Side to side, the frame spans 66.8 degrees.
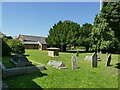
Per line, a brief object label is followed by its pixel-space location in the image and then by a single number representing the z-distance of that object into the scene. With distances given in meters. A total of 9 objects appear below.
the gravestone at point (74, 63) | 7.26
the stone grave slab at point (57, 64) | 7.19
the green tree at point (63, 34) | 25.10
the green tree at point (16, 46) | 12.92
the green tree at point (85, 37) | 25.21
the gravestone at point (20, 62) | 6.95
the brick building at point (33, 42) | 34.00
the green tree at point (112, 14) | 7.55
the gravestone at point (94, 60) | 7.90
